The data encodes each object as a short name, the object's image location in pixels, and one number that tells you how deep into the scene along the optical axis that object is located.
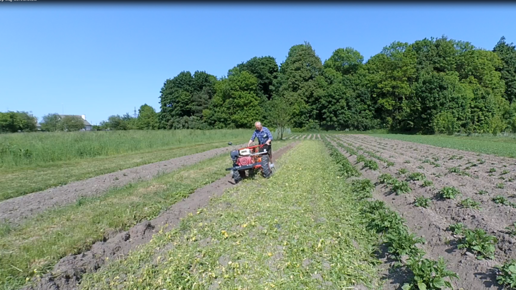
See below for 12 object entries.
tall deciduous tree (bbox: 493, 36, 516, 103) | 65.62
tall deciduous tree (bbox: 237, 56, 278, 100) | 77.31
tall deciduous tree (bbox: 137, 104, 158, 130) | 87.38
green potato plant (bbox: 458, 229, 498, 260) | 3.86
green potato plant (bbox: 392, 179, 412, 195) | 7.51
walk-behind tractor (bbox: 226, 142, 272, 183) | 9.65
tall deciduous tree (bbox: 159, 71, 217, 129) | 74.50
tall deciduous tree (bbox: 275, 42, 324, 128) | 66.06
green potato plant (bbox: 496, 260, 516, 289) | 3.10
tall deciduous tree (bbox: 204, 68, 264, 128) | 66.44
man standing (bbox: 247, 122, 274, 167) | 10.36
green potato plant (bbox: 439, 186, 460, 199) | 6.35
